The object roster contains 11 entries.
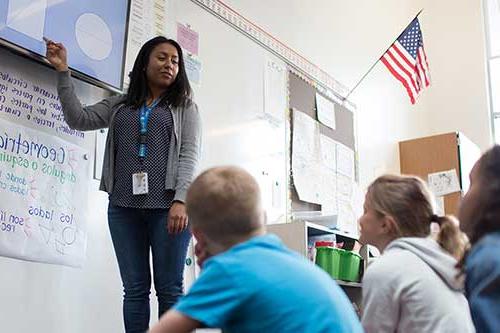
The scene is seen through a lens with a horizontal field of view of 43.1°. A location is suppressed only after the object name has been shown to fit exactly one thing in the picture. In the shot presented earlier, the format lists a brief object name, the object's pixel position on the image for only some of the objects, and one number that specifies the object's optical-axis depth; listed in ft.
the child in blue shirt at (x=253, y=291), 3.19
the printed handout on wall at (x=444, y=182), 16.90
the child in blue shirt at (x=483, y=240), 3.89
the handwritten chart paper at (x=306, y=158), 12.12
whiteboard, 9.99
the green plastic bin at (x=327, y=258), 10.16
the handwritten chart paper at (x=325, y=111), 13.29
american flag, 14.88
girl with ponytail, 4.89
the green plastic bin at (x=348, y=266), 10.54
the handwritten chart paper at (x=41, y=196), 6.75
